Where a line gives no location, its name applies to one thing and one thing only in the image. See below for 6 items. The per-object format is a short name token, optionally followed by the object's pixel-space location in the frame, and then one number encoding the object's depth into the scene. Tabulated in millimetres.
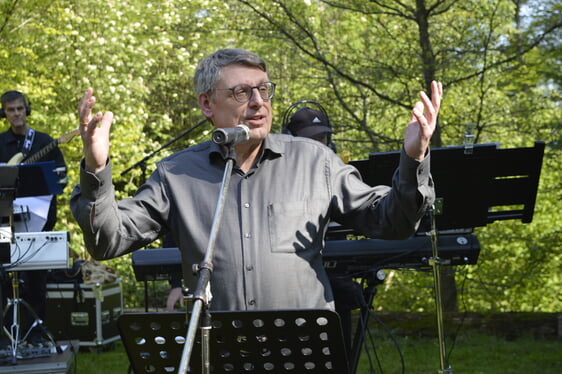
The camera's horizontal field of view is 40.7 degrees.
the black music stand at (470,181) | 4086
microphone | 2336
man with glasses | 2557
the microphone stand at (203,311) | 1951
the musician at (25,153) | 6880
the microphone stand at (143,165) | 5993
